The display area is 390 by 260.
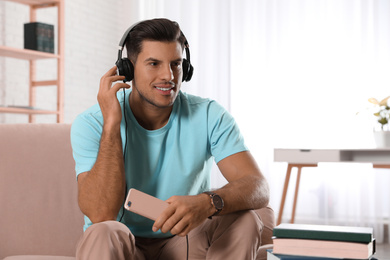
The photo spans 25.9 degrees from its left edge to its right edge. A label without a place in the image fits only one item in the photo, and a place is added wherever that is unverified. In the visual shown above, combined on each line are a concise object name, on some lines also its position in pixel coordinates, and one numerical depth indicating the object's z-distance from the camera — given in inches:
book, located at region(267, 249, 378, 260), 68.8
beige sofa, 98.5
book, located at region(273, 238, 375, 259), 68.8
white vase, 166.4
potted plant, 166.5
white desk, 162.0
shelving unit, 190.7
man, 88.9
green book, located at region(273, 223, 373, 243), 68.9
